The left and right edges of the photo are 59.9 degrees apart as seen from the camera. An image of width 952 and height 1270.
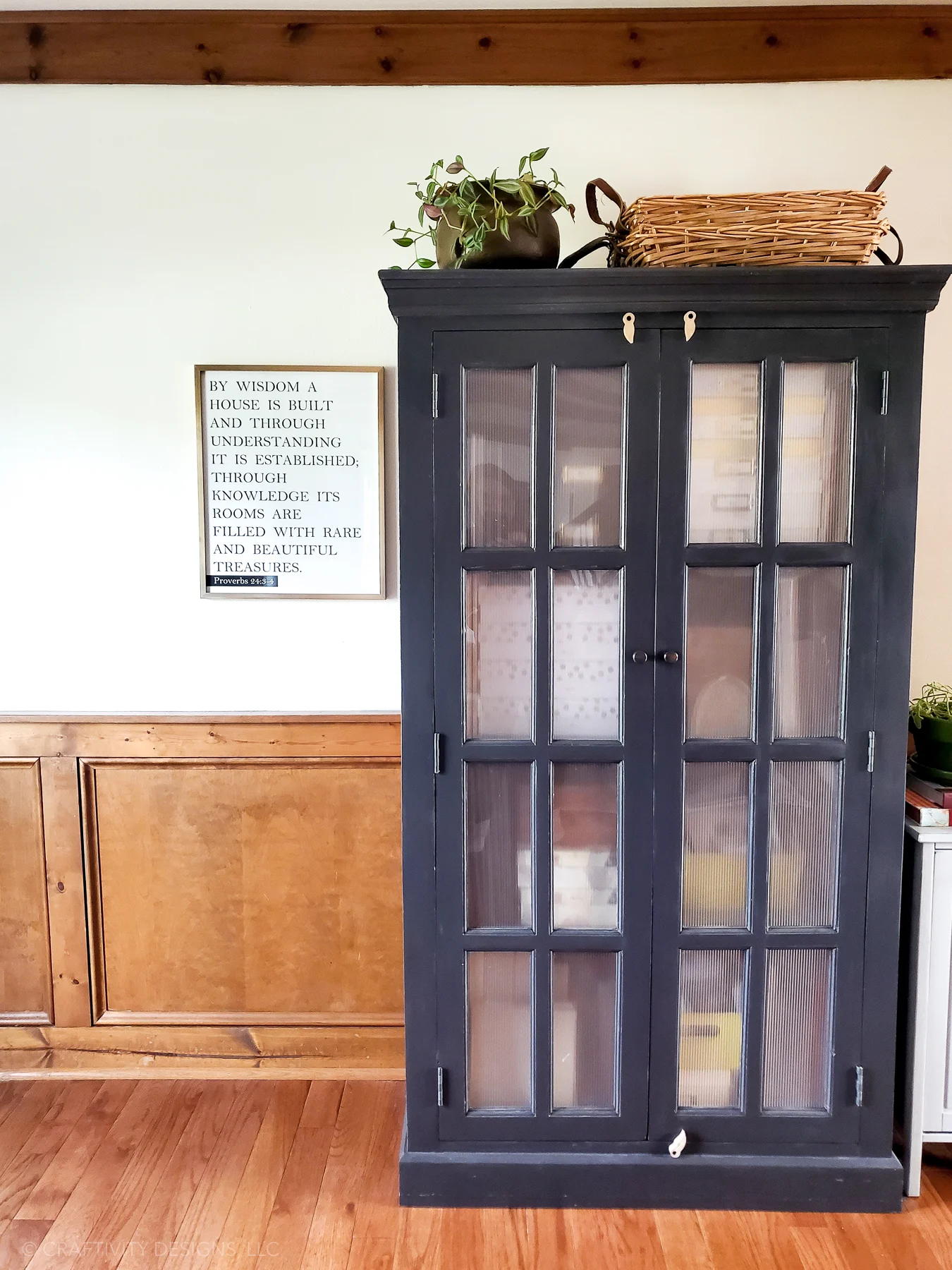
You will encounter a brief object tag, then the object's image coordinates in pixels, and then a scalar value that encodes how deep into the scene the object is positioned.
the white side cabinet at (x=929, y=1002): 1.71
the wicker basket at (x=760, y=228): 1.56
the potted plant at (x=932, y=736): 1.82
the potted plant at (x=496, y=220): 1.58
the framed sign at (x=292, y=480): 2.08
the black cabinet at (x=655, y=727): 1.60
